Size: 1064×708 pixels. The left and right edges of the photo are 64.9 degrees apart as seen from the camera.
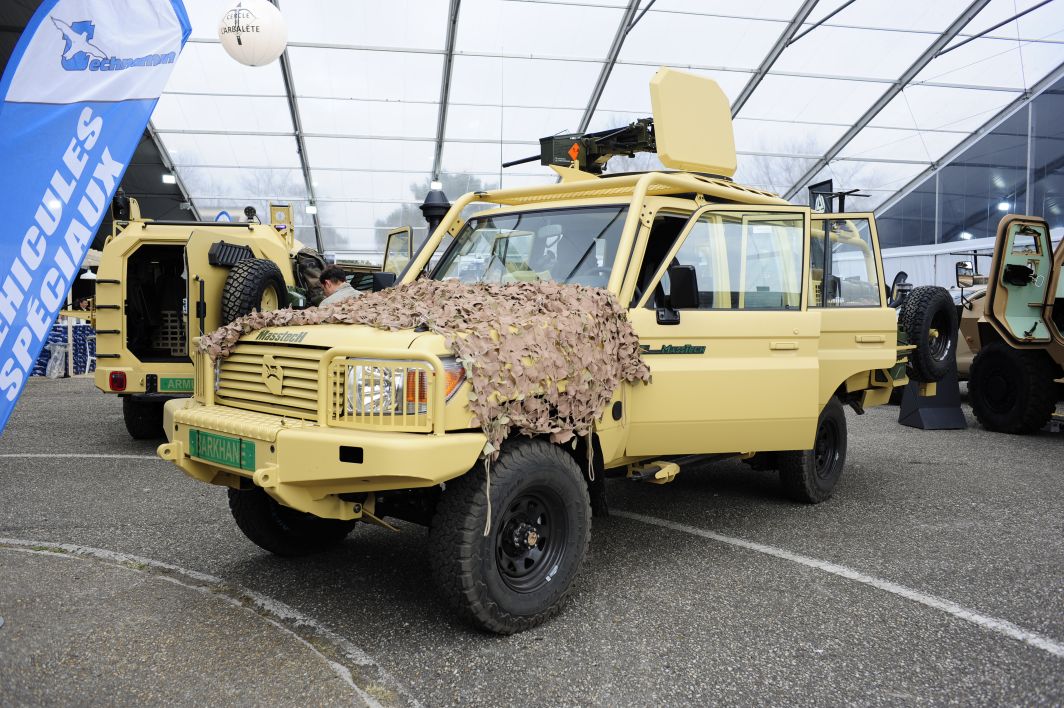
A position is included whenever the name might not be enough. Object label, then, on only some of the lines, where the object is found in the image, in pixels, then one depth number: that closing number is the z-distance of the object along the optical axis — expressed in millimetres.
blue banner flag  3266
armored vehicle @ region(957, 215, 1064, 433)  9289
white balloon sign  10391
